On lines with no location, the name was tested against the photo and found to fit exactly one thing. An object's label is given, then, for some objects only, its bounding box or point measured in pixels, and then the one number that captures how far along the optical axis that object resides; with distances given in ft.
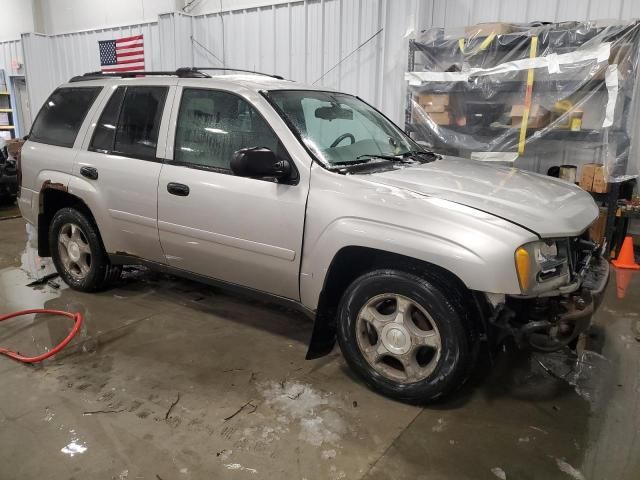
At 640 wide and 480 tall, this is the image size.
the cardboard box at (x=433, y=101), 19.30
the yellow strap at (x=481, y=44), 17.84
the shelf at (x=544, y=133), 17.12
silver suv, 8.00
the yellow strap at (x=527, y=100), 17.31
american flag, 32.60
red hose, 10.52
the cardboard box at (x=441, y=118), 19.41
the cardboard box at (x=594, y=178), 17.17
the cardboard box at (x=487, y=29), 17.83
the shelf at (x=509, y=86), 16.90
